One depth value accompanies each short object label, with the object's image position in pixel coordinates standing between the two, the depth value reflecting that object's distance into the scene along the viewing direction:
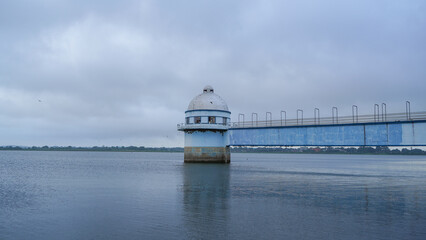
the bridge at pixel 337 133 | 49.51
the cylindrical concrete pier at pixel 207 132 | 76.06
